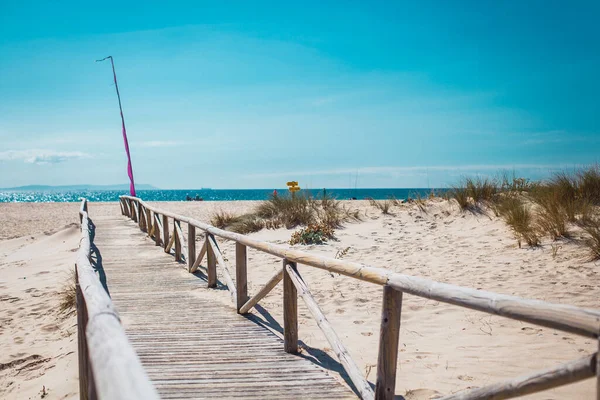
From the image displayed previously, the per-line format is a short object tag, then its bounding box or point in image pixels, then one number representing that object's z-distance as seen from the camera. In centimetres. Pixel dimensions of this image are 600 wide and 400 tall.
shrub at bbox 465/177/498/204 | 1022
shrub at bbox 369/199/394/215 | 1175
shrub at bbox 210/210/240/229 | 1253
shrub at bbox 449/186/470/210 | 1020
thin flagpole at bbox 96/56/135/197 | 1575
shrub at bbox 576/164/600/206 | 823
